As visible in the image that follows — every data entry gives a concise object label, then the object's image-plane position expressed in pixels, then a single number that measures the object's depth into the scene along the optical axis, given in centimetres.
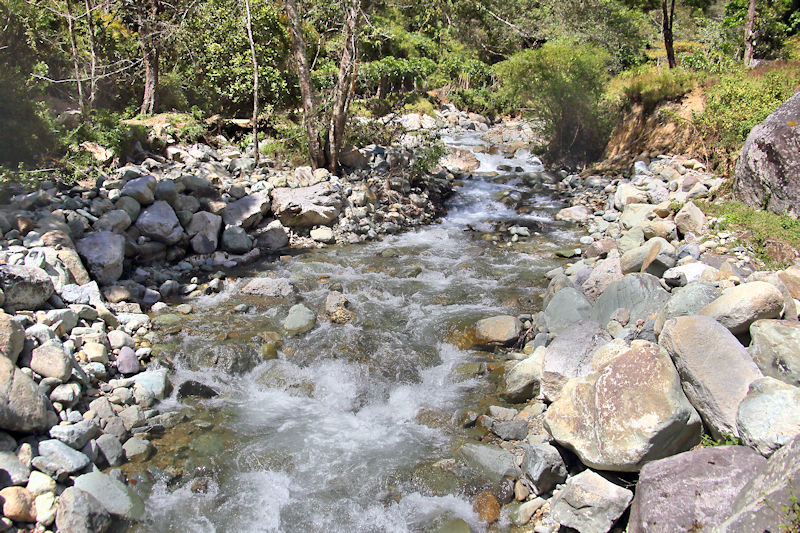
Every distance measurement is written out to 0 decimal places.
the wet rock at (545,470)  422
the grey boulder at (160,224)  811
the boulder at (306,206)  994
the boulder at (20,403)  407
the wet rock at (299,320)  667
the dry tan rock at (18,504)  365
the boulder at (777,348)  384
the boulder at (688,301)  478
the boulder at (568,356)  502
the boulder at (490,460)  448
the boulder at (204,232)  870
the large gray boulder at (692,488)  322
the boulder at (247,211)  927
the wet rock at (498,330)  648
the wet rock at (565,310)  625
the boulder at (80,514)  368
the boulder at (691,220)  724
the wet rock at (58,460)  405
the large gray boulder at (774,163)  675
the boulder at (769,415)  329
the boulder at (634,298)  557
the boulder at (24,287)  541
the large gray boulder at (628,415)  379
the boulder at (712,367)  376
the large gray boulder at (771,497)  274
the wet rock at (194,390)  550
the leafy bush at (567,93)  1462
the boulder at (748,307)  427
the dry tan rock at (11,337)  458
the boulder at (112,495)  397
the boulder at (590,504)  375
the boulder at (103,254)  699
